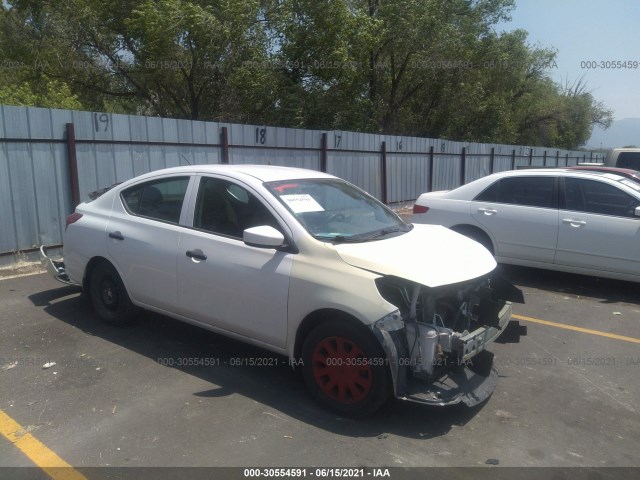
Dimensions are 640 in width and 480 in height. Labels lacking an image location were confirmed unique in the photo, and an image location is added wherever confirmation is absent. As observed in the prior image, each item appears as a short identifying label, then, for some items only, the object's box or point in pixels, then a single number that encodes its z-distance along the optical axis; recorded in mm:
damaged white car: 3635
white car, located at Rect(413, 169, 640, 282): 6887
